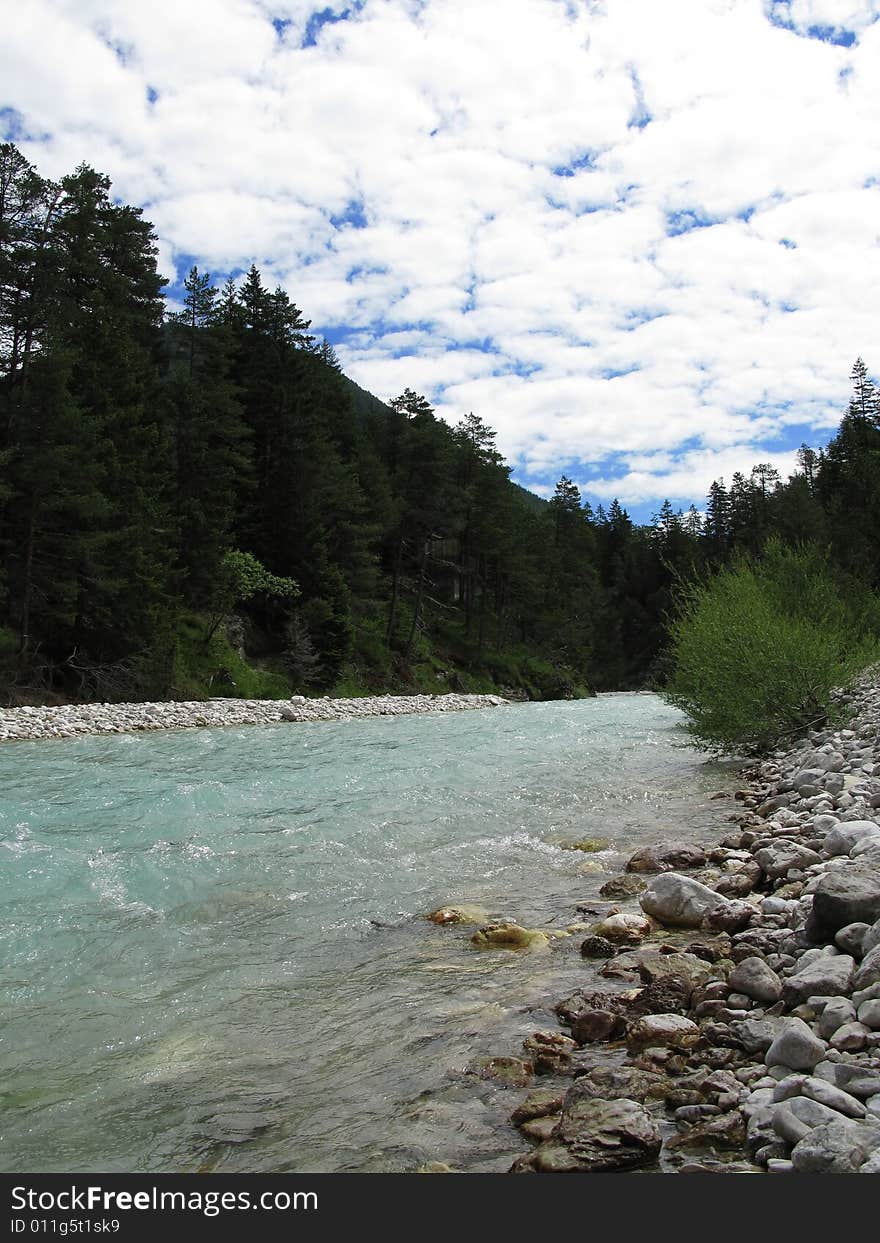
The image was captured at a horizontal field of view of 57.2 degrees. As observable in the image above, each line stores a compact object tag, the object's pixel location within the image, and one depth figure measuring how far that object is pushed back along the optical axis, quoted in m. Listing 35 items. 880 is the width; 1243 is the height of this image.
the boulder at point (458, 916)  6.57
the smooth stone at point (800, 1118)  2.84
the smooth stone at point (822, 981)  3.97
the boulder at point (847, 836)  6.64
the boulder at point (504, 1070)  3.88
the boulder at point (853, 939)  4.29
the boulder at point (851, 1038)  3.40
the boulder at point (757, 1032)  3.71
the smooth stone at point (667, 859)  7.82
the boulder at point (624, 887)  7.04
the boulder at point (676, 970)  4.68
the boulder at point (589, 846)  9.03
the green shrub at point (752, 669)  15.24
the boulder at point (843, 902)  4.52
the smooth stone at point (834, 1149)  2.60
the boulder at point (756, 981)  4.25
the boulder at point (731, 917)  5.65
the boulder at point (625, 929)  5.75
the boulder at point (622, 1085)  3.46
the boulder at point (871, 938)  4.12
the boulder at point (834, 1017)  3.63
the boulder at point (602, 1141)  2.97
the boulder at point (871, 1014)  3.52
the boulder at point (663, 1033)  4.01
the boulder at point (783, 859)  6.61
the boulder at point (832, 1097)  2.89
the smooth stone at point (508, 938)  5.93
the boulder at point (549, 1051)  3.96
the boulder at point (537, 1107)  3.47
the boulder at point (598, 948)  5.57
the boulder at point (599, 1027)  4.22
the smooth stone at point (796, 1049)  3.35
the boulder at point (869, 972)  3.81
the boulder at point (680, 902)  6.00
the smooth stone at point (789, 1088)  3.10
